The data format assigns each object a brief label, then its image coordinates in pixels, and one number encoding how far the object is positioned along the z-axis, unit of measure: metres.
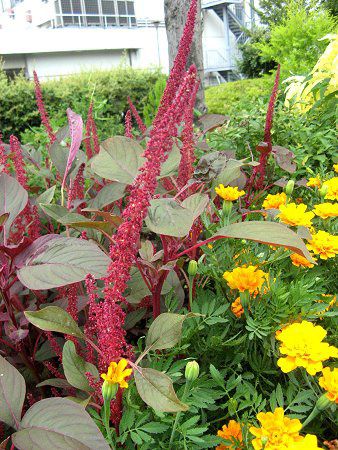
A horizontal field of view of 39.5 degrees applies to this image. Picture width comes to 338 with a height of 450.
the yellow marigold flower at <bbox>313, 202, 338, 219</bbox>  1.03
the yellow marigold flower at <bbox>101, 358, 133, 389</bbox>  0.59
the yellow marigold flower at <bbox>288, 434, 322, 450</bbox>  0.60
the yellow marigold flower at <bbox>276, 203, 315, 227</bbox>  0.96
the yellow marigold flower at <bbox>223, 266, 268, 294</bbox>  0.80
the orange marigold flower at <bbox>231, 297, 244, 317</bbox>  0.84
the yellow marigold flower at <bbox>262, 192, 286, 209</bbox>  1.16
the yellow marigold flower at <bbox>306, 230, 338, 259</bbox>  0.93
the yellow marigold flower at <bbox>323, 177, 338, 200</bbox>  1.16
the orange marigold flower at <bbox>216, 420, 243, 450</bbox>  0.70
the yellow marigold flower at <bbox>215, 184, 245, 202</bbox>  1.03
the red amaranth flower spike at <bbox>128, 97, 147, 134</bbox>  1.64
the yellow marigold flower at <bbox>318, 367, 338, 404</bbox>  0.64
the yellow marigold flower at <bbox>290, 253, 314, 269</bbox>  0.91
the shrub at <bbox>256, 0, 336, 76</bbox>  3.69
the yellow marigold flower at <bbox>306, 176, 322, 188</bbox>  1.29
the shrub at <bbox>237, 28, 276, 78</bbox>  13.70
